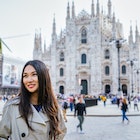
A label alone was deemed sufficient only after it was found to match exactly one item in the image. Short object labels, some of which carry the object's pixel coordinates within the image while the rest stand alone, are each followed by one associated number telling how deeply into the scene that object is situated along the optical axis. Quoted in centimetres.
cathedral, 4559
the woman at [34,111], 181
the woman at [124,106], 1312
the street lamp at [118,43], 2405
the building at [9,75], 5778
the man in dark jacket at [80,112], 984
